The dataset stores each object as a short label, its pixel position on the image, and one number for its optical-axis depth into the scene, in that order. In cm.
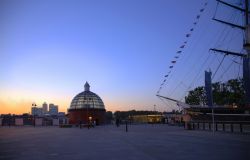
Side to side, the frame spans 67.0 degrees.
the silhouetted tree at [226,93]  4951
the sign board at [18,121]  5302
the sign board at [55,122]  5339
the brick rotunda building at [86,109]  5342
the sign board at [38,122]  5193
